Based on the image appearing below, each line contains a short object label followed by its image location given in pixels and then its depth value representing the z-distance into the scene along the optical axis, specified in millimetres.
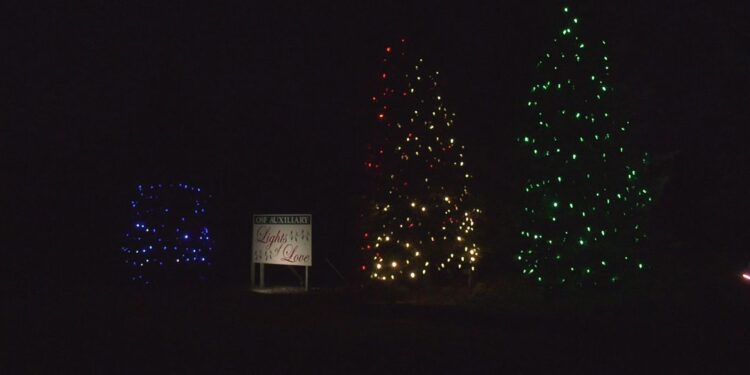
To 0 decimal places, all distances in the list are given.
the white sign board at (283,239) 19125
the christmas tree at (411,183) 16859
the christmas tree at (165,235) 22062
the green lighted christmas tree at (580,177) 14336
